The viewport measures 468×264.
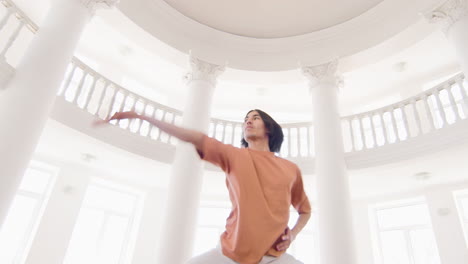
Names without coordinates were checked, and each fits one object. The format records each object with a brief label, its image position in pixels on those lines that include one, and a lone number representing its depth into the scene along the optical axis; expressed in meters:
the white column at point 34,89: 4.05
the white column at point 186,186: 5.53
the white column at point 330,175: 5.56
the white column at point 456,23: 5.23
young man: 1.37
